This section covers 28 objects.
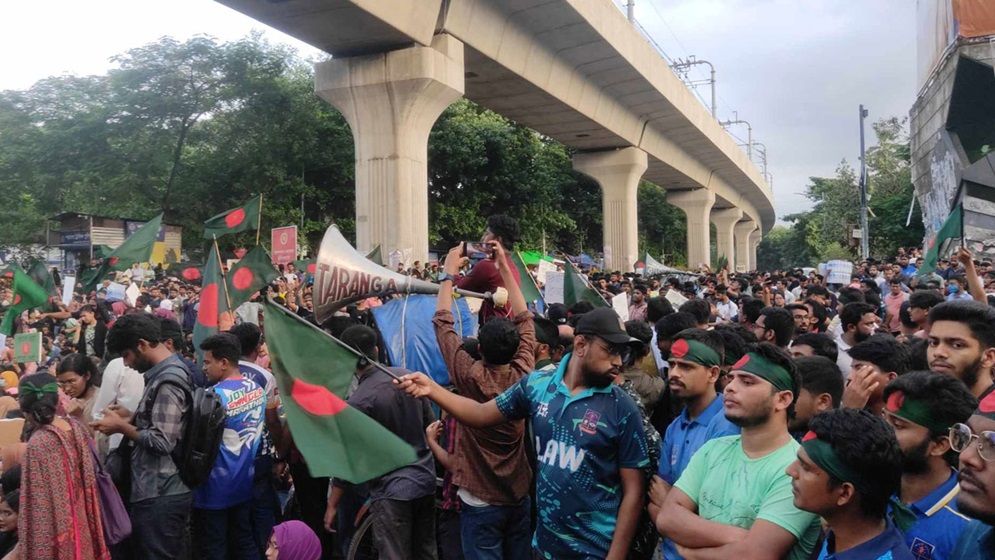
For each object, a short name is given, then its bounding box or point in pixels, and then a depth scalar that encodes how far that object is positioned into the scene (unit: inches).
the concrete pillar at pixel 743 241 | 2409.0
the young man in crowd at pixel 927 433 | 90.7
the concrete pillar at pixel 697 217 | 1450.5
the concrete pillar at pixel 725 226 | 1925.4
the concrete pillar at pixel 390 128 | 577.0
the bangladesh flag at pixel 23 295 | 356.5
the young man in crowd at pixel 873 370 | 129.6
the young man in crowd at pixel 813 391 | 122.6
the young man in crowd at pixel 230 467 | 163.9
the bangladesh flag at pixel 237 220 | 304.8
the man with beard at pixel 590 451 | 115.0
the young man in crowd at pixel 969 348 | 137.0
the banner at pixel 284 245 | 425.7
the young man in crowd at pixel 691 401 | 116.1
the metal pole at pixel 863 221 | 1201.0
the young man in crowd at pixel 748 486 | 88.2
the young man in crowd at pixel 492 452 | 143.6
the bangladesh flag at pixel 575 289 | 270.2
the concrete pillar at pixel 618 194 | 1007.0
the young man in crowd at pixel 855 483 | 79.6
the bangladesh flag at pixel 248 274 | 267.4
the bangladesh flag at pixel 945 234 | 346.6
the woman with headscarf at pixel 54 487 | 130.3
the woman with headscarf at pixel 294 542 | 156.3
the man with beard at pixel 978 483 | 70.6
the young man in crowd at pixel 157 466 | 148.4
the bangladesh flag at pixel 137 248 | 362.3
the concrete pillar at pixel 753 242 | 2826.3
